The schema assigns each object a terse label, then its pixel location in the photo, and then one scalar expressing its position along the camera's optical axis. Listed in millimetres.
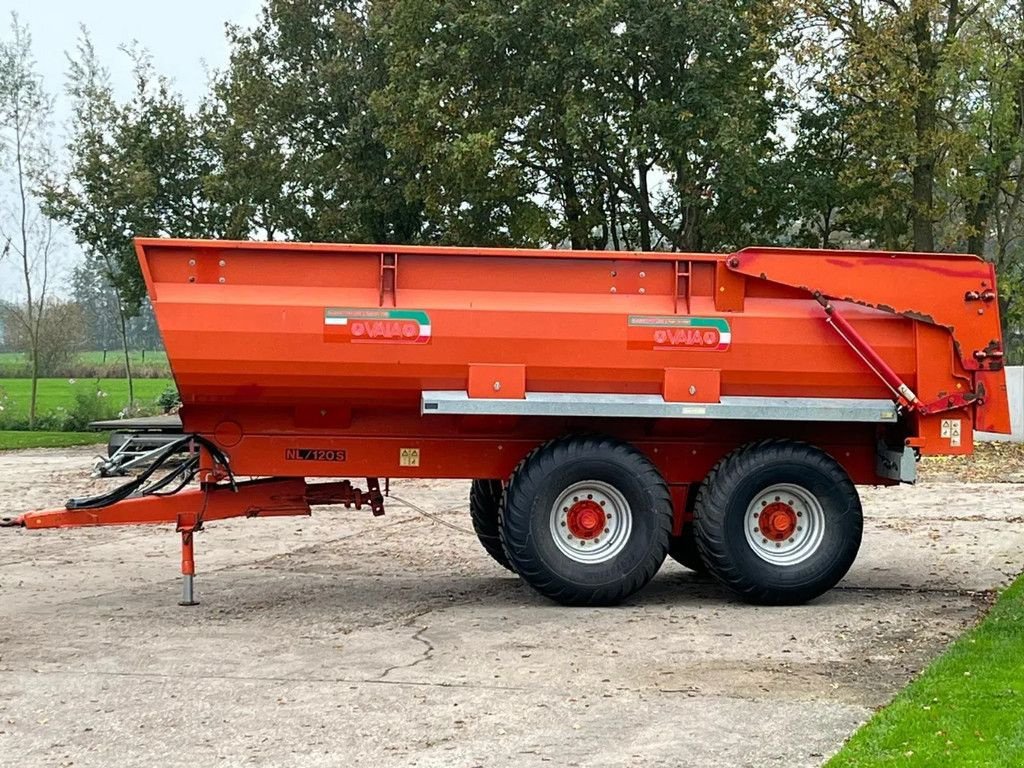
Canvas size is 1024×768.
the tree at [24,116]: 32100
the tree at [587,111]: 26078
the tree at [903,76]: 24609
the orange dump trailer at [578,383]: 9125
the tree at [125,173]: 31688
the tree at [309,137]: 31156
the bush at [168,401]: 25947
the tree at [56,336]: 41250
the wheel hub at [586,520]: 9414
